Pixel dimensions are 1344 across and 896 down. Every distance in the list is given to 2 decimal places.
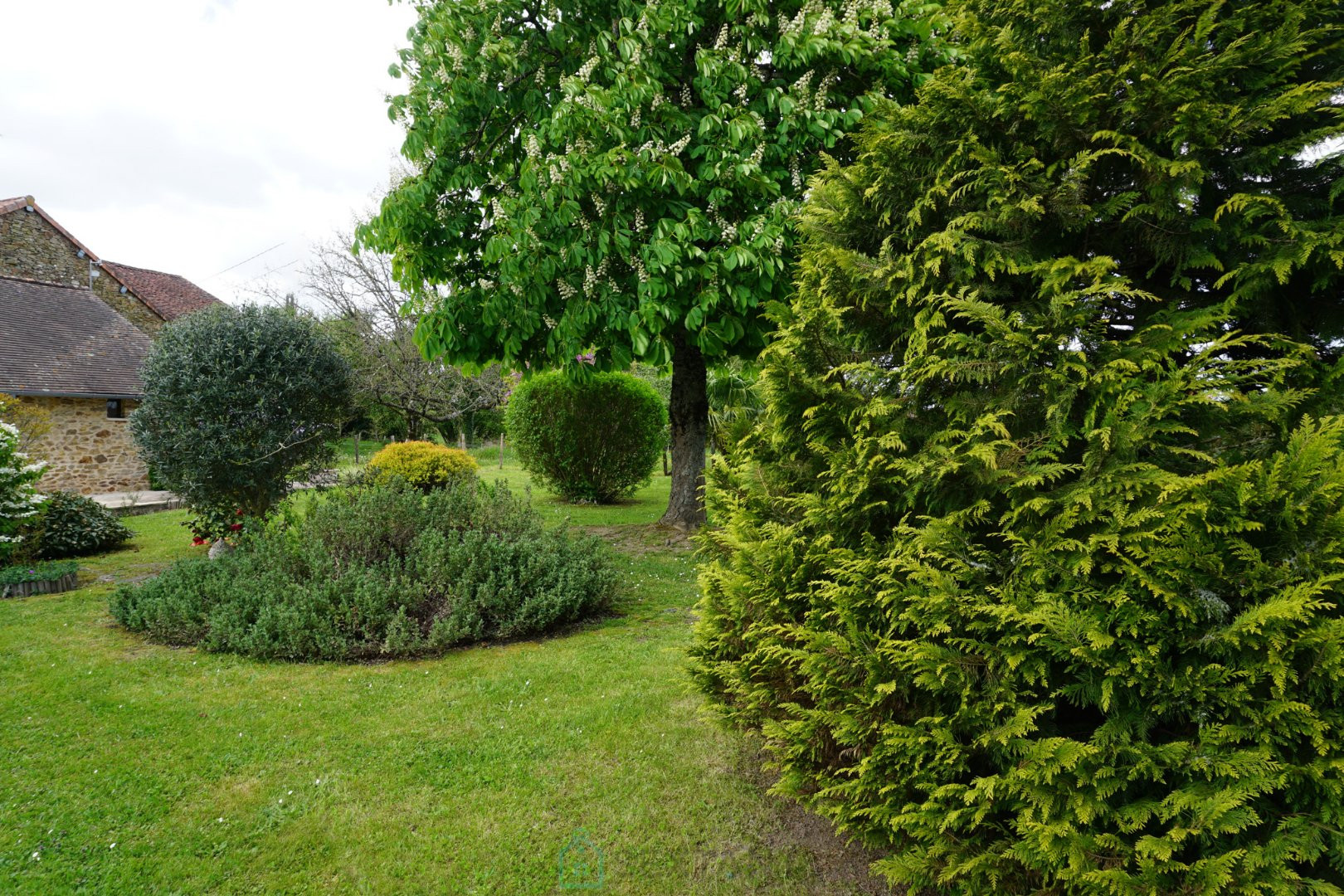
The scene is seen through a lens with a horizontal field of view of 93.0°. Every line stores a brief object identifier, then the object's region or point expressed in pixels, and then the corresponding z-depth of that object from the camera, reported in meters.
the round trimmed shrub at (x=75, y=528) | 9.43
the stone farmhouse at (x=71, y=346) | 15.71
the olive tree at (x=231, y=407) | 7.59
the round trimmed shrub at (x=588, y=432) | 13.98
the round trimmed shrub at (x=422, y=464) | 12.45
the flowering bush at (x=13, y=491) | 7.93
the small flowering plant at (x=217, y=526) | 8.05
